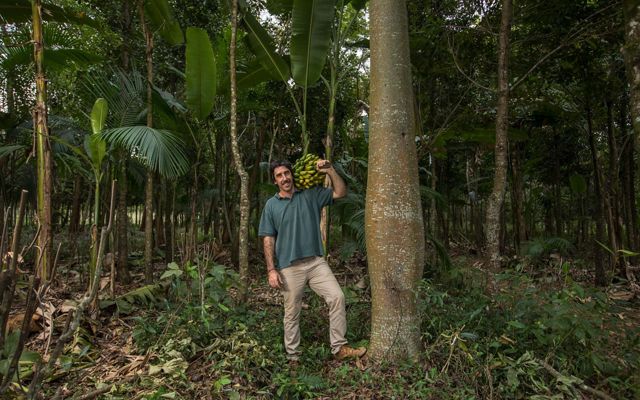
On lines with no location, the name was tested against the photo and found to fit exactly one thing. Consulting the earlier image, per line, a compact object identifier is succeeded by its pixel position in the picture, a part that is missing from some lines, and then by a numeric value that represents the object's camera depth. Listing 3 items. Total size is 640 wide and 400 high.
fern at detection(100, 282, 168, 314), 4.46
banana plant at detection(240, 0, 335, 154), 4.72
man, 3.56
